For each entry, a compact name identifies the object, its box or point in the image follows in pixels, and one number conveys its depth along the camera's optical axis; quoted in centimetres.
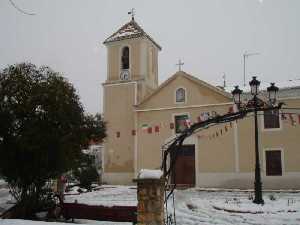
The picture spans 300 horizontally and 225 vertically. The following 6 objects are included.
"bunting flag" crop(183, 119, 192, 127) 2352
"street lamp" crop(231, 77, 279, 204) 1486
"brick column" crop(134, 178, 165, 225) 802
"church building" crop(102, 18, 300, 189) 2436
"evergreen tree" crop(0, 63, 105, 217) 1362
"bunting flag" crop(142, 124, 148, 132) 2622
